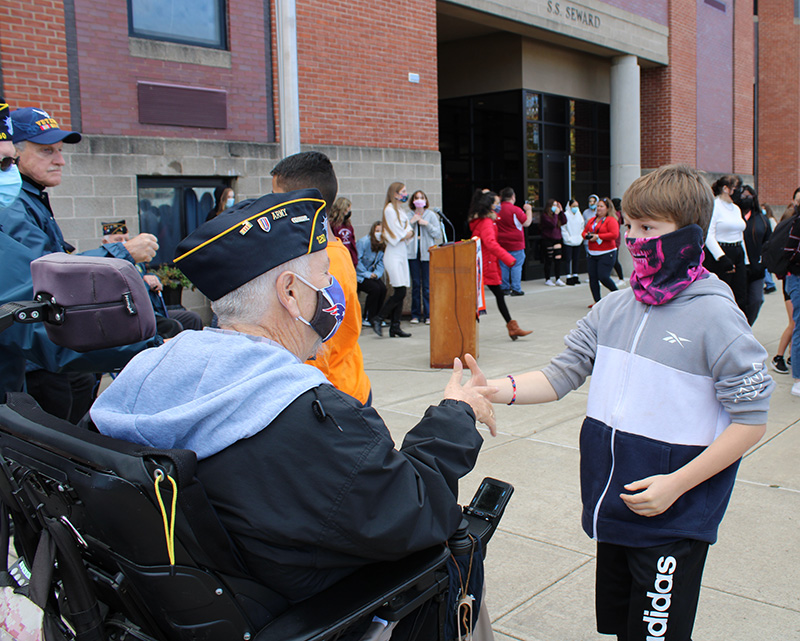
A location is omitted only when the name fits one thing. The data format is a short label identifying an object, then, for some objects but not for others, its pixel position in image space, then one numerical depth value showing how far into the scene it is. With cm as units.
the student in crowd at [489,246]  927
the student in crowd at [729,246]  746
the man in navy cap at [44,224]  284
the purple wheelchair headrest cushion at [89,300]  190
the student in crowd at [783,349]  724
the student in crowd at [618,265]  1415
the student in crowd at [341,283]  301
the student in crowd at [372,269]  1017
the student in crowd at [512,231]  1349
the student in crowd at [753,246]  788
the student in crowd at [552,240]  1568
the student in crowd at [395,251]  995
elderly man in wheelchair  151
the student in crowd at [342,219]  959
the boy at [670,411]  200
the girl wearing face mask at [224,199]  906
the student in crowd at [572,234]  1574
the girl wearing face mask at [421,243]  1071
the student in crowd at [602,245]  1073
